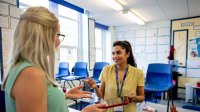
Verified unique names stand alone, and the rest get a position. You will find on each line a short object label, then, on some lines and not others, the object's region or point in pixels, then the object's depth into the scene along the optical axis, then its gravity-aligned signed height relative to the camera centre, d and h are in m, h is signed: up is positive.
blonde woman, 0.58 -0.06
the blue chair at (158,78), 2.98 -0.54
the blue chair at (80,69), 4.31 -0.50
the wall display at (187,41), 5.00 +0.40
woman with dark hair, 1.66 -0.32
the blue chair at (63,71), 4.11 -0.53
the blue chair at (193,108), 2.02 -0.76
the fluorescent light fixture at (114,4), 3.76 +1.27
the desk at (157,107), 2.00 -0.77
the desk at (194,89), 3.97 -1.02
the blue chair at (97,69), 4.40 -0.48
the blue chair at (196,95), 4.25 -1.22
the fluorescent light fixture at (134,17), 4.47 +1.22
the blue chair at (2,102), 1.52 -0.50
